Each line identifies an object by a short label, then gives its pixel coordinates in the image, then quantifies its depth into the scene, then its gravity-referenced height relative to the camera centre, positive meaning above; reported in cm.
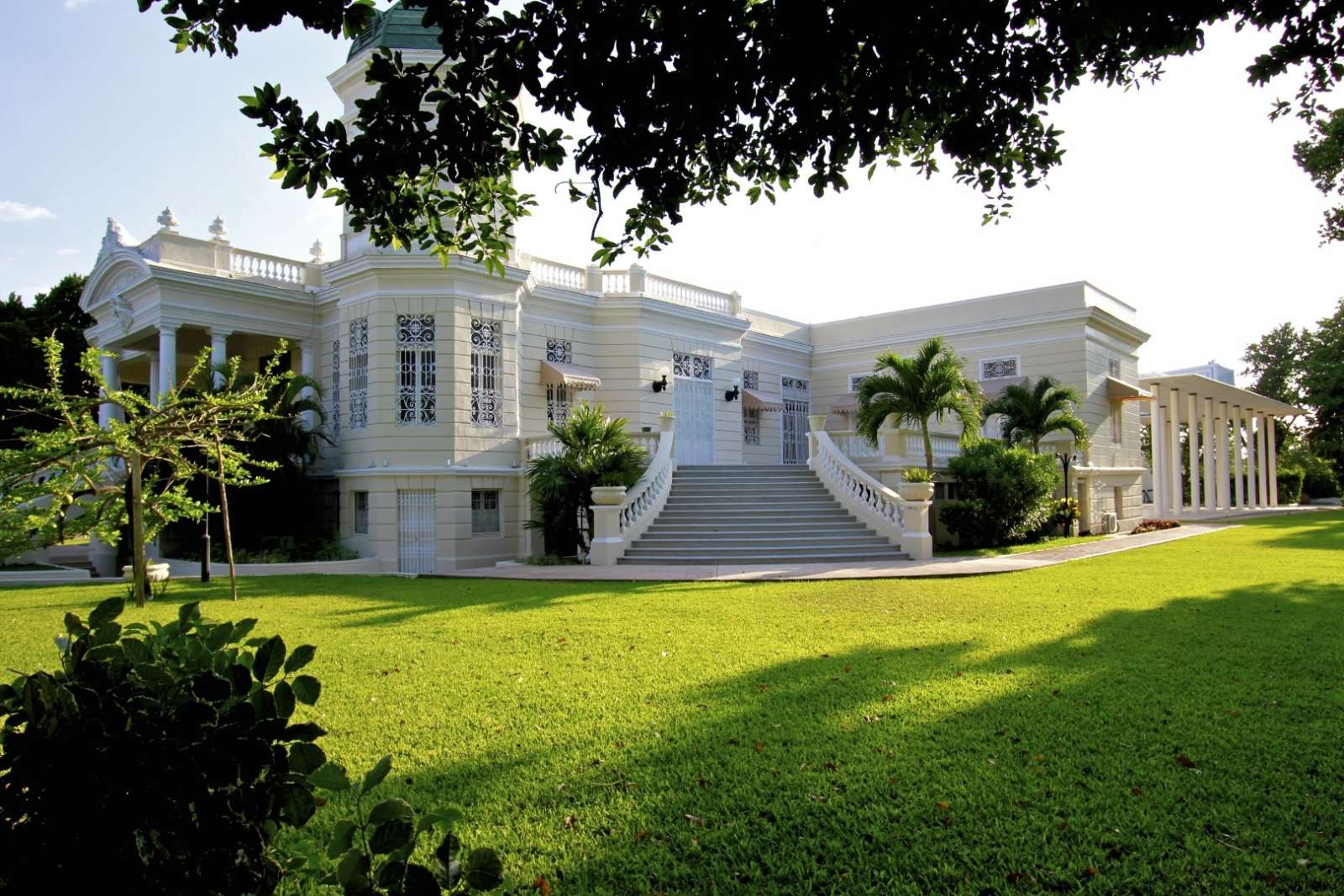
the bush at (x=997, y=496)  1697 -43
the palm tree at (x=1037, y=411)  1903 +153
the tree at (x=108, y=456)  884 +38
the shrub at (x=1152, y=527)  2264 -151
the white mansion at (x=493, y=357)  1638 +306
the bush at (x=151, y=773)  175 -64
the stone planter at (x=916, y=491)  1466 -25
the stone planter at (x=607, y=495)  1437 -22
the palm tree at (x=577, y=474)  1553 +18
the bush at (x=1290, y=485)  4162 -72
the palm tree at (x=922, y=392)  1634 +176
